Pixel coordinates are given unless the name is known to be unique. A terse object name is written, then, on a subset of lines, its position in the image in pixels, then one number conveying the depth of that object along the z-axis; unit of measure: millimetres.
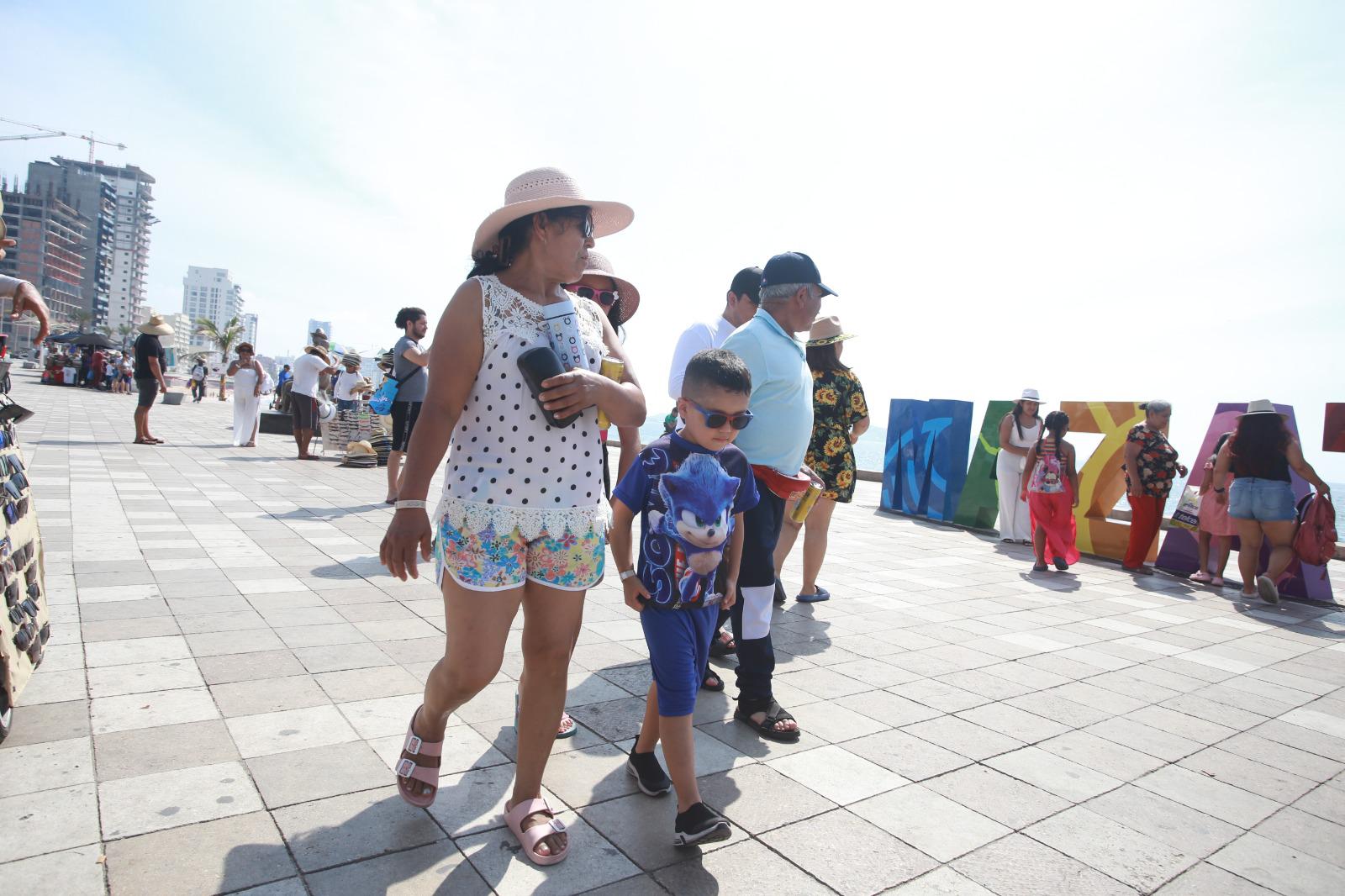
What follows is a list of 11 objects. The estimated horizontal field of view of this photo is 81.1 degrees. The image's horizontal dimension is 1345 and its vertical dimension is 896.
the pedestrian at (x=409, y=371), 7961
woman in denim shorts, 7215
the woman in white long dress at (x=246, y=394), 13781
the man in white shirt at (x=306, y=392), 12664
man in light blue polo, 3377
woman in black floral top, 8281
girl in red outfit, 8023
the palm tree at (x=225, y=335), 54625
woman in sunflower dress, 5469
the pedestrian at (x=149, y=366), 12164
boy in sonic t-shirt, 2428
